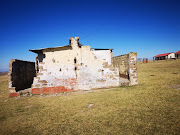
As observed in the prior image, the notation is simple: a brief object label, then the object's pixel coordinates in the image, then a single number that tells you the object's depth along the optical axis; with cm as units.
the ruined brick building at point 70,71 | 704
